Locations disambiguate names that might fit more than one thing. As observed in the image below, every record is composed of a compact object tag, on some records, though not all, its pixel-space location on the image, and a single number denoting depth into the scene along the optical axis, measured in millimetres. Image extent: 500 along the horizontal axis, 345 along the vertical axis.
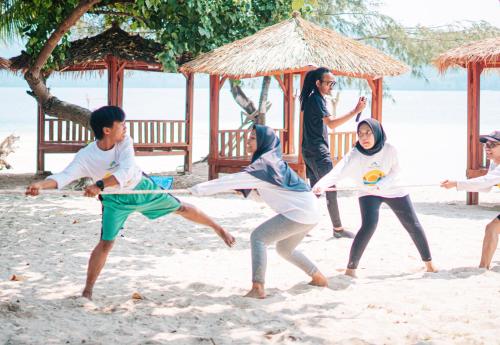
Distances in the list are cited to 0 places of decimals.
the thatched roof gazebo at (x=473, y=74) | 11078
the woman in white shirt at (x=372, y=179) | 5645
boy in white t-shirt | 4715
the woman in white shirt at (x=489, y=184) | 5547
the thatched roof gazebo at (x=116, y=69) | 13977
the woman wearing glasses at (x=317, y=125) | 7320
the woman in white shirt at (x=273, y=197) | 4770
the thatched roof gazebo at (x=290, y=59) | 12211
